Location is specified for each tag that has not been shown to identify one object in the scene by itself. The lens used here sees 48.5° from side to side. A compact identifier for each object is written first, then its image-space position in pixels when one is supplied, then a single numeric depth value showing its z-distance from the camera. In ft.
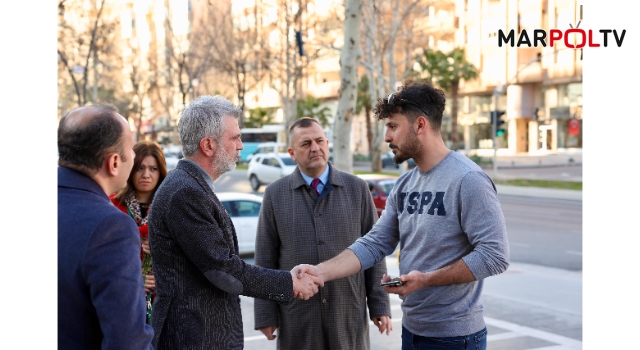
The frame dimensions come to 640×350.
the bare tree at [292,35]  124.06
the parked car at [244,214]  44.14
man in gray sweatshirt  10.43
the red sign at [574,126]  193.36
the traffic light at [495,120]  109.10
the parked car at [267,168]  103.71
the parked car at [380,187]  59.34
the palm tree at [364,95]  181.27
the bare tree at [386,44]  109.09
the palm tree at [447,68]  164.04
